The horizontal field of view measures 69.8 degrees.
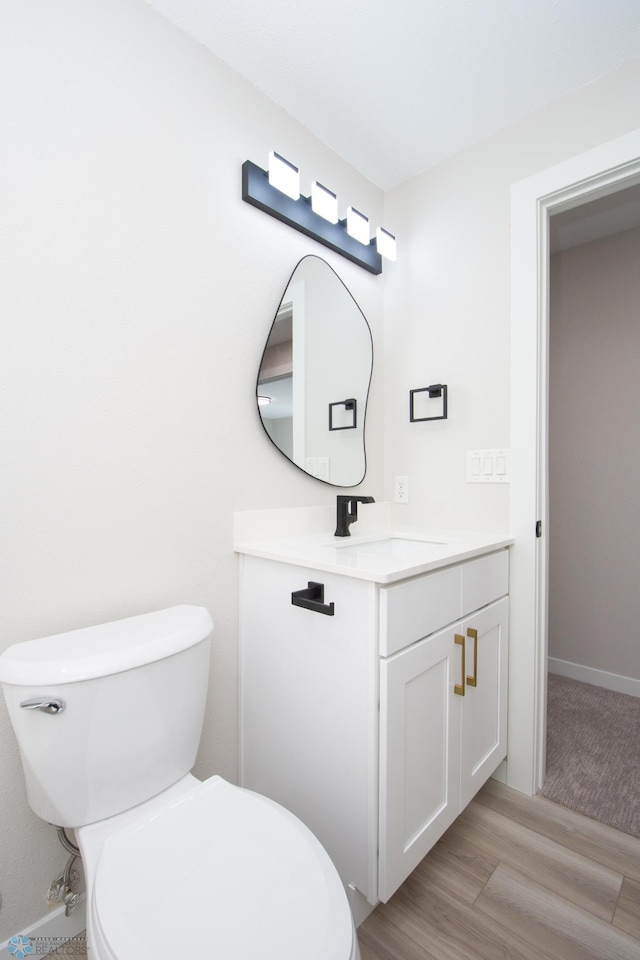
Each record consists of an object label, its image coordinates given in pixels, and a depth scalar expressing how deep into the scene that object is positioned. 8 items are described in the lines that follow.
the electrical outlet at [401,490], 1.94
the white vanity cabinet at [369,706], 1.05
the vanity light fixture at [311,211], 1.46
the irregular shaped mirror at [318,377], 1.54
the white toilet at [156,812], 0.67
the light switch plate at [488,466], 1.66
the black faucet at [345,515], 1.61
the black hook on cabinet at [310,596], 1.11
